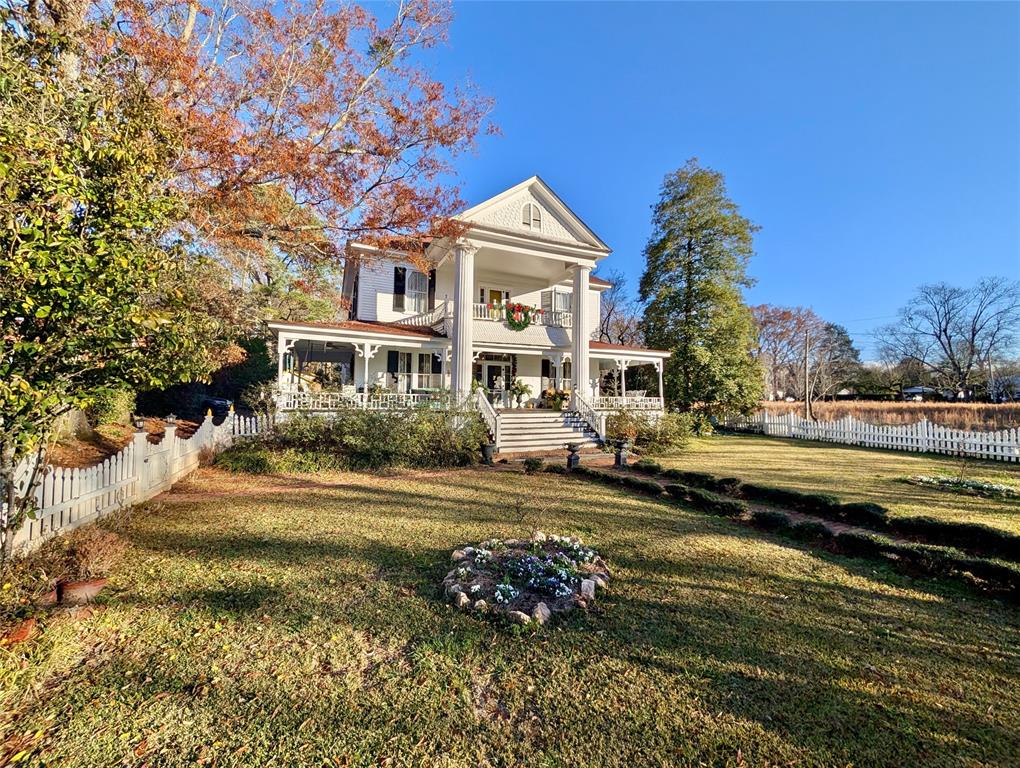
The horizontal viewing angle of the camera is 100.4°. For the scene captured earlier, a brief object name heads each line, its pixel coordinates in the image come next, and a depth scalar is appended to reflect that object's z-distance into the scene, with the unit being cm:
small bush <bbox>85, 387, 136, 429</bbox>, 1276
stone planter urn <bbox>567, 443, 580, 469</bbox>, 1099
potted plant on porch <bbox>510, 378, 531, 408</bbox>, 1844
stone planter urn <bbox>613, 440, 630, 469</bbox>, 1178
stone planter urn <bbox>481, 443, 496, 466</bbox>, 1222
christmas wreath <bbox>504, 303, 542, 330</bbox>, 1761
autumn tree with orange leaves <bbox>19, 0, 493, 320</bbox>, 770
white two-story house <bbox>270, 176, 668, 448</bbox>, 1587
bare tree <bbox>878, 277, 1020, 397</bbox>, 4338
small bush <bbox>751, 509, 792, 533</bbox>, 610
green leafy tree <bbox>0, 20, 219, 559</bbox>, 306
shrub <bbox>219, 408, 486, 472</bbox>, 1056
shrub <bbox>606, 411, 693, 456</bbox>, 1530
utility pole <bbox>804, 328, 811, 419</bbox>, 2234
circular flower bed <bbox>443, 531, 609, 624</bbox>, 378
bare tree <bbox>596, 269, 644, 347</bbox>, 3892
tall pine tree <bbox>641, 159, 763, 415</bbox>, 2205
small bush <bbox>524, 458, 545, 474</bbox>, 1077
